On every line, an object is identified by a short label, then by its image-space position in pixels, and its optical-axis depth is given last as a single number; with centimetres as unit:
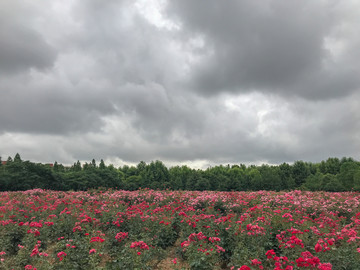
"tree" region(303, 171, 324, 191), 3785
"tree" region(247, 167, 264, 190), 4466
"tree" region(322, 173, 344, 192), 3412
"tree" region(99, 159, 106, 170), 4947
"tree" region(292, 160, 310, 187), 5068
